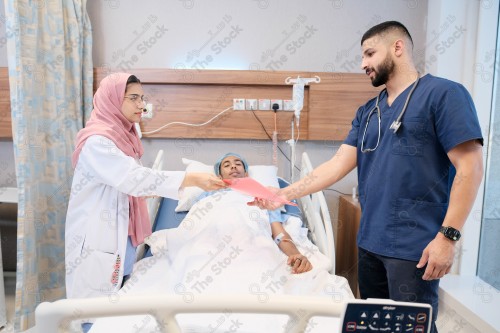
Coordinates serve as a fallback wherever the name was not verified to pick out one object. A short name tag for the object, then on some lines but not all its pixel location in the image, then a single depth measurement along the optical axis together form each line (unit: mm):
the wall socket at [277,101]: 2890
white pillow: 2447
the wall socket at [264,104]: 2891
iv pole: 2605
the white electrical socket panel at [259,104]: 2885
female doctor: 1607
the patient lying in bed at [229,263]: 1214
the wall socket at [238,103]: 2883
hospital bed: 722
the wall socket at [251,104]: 2887
